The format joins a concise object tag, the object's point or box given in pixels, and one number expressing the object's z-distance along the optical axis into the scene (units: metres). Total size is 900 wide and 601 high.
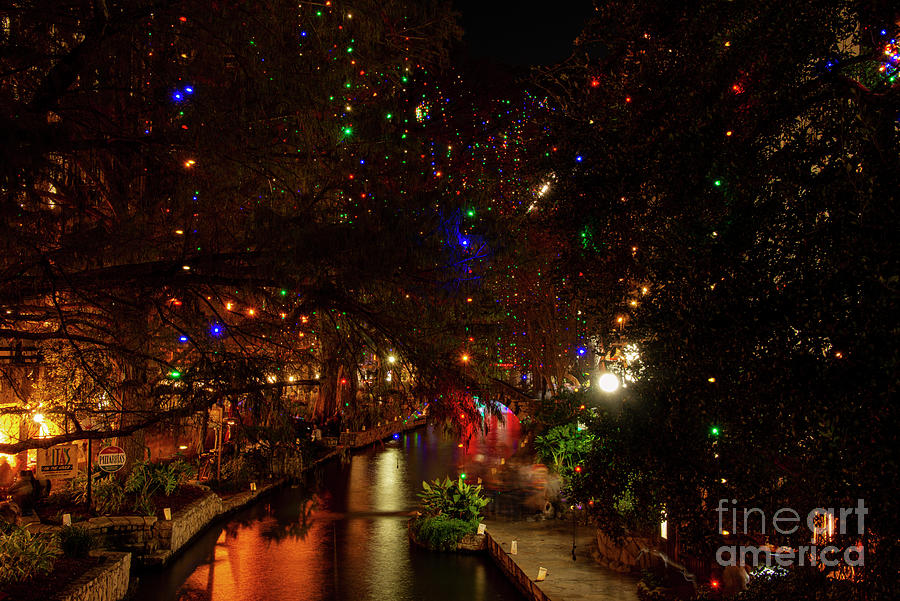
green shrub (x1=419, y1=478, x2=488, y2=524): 17.58
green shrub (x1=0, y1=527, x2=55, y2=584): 10.23
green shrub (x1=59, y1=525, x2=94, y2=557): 12.42
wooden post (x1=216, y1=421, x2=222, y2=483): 21.33
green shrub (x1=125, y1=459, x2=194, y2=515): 16.34
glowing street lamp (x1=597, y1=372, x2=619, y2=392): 8.34
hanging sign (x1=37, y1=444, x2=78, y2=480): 18.90
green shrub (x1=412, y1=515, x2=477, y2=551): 16.66
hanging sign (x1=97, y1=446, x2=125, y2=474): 14.73
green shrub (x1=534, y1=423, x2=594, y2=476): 20.92
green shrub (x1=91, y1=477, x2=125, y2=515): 15.98
